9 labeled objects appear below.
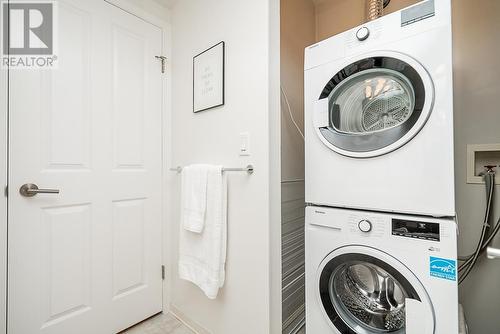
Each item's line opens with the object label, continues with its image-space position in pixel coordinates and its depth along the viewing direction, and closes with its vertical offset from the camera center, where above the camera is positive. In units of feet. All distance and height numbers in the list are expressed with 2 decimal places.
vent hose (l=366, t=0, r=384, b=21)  4.58 +3.09
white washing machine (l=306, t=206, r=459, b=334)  2.73 -1.38
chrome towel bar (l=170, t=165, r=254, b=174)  3.99 -0.01
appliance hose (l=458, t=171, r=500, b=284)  4.03 -1.04
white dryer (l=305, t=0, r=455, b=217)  2.77 +0.73
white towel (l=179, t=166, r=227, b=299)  4.20 -1.37
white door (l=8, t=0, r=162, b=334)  3.90 -0.17
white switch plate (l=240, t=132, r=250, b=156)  4.07 +0.43
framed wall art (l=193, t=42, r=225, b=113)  4.48 +1.79
